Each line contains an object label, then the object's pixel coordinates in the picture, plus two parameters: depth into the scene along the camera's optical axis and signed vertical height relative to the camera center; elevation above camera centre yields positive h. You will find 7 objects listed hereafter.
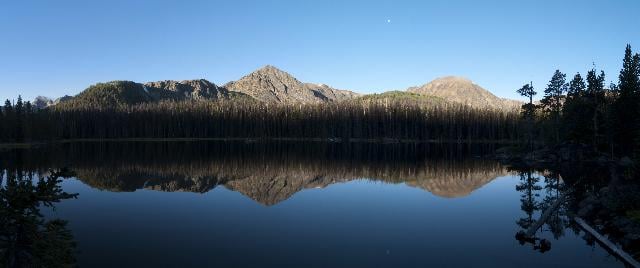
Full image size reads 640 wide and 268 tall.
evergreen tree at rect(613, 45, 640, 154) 61.19 +3.89
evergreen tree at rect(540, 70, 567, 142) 83.00 +7.44
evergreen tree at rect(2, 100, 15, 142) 117.32 +1.65
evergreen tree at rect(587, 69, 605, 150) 70.19 +5.06
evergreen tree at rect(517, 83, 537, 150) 84.54 +4.82
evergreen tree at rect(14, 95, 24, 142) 119.31 +1.93
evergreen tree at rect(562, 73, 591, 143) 71.12 +1.72
